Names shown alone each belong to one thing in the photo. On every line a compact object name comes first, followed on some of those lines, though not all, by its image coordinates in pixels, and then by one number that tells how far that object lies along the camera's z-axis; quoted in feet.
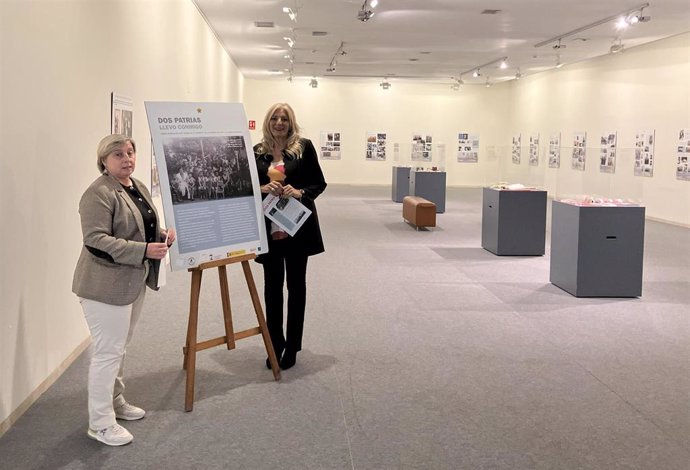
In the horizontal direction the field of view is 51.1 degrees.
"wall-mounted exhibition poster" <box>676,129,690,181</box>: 48.83
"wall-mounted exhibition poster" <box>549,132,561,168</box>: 69.28
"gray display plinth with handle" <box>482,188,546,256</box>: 34.60
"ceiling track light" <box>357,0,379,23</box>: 39.02
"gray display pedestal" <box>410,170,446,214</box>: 55.72
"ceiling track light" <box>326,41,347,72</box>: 58.23
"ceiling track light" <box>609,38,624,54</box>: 50.33
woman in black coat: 16.03
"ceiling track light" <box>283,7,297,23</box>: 41.62
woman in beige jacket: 12.05
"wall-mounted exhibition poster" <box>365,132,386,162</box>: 92.58
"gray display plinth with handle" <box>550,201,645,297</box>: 25.22
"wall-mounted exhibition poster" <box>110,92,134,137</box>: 21.95
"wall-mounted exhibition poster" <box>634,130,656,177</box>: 53.47
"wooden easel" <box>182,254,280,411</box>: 14.28
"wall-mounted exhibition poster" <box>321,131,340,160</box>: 92.17
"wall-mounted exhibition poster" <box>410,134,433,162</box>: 65.05
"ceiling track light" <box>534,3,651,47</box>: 40.07
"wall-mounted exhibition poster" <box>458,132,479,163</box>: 93.97
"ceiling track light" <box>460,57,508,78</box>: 66.41
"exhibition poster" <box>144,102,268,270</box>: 13.80
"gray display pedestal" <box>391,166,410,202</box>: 64.39
